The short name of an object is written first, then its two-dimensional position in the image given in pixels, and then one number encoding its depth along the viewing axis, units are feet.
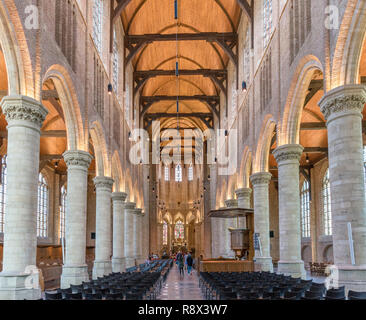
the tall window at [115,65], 96.27
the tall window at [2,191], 100.27
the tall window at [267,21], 75.66
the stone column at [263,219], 80.43
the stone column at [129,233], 122.83
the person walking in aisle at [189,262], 102.22
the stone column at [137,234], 140.87
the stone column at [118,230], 103.55
